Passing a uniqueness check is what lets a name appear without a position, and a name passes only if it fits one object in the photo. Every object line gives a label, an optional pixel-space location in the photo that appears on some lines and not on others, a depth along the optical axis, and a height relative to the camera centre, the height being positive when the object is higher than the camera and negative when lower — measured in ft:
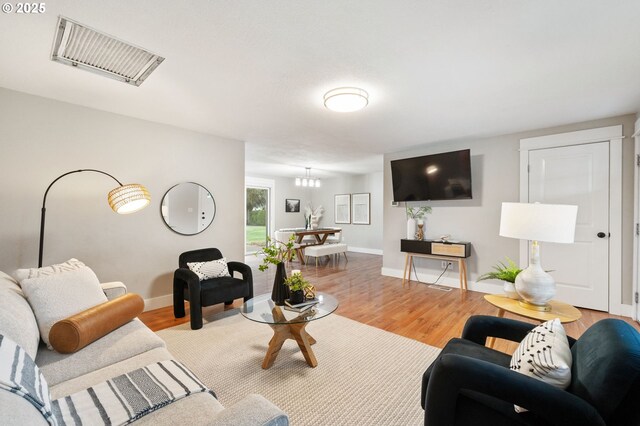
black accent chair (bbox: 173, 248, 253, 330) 9.39 -2.78
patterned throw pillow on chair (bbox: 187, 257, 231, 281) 10.73 -2.30
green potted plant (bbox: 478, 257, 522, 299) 7.04 -1.74
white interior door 11.02 -0.11
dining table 21.66 -2.31
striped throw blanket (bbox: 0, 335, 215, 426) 2.88 -2.54
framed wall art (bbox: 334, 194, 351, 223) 28.35 +0.32
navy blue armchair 3.00 -2.16
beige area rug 5.64 -4.06
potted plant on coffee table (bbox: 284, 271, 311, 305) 7.68 -2.14
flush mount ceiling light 8.32 +3.45
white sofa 2.97 -2.59
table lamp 6.11 -0.50
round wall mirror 12.04 +0.13
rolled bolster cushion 5.05 -2.24
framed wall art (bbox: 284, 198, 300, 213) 29.27 +0.64
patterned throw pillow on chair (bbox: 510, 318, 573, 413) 3.57 -2.01
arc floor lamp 8.18 +0.35
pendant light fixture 24.23 +2.69
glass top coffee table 6.91 -2.74
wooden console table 13.85 -2.16
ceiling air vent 5.90 +3.81
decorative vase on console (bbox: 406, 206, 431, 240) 16.00 -0.58
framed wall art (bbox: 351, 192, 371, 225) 26.89 +0.30
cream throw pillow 5.43 -1.74
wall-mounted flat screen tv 13.85 +1.85
